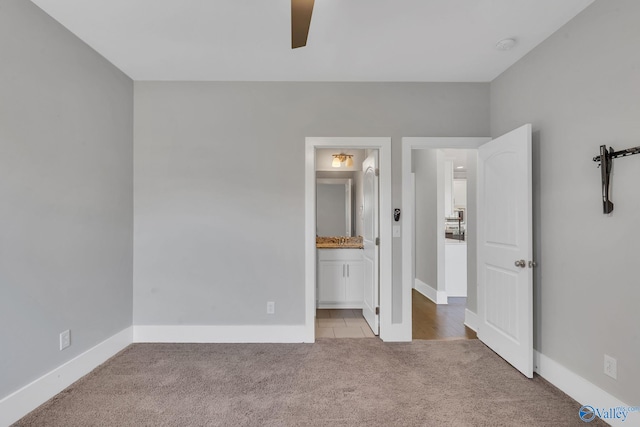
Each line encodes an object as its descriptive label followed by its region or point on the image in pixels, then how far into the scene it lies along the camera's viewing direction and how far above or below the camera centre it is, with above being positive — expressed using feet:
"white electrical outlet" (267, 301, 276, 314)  10.87 -2.94
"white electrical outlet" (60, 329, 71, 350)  7.90 -2.90
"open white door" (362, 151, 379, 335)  11.30 -0.92
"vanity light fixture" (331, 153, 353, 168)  16.40 +2.69
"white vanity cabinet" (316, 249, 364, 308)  14.52 -2.70
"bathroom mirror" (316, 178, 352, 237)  16.92 +0.51
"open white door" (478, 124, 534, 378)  8.31 -0.92
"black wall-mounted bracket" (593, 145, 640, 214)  6.57 +0.82
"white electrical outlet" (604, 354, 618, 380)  6.55 -2.99
